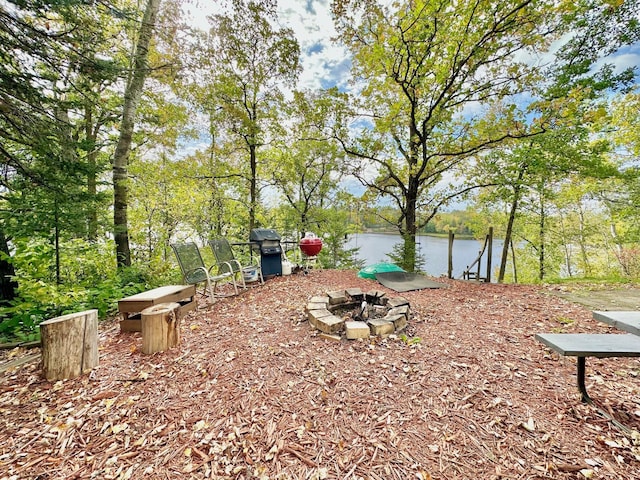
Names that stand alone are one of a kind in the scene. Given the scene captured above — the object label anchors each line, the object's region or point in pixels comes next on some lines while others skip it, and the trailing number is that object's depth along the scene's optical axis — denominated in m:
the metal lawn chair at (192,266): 3.50
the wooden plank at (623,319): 1.55
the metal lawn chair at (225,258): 4.08
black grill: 4.91
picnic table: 1.53
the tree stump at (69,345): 1.91
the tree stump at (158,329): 2.28
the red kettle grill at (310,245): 5.51
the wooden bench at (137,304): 2.72
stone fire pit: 2.54
